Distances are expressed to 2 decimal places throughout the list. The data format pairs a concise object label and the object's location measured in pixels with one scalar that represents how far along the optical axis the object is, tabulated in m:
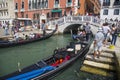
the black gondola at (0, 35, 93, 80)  2.63
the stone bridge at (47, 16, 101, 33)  7.94
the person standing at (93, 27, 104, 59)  3.06
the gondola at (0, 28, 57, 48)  5.64
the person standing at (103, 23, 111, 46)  3.80
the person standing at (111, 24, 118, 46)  4.24
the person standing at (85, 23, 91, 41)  5.35
